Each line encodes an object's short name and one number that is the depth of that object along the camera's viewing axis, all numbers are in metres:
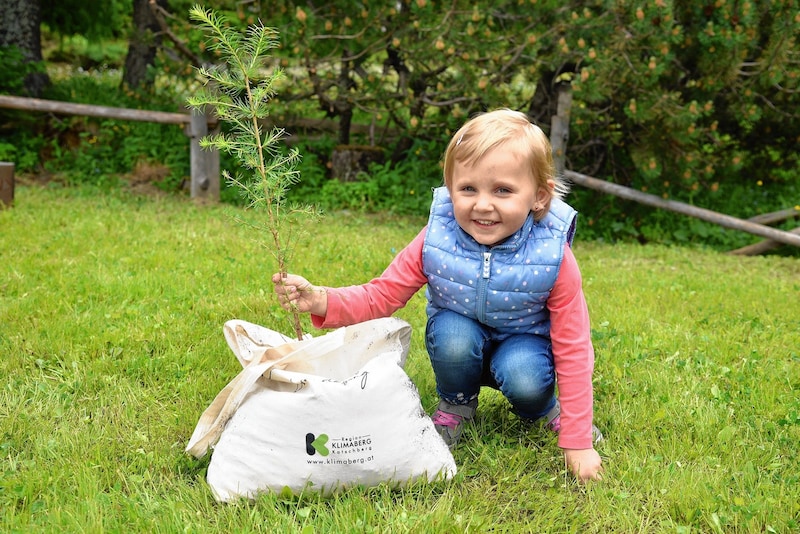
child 2.60
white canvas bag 2.40
